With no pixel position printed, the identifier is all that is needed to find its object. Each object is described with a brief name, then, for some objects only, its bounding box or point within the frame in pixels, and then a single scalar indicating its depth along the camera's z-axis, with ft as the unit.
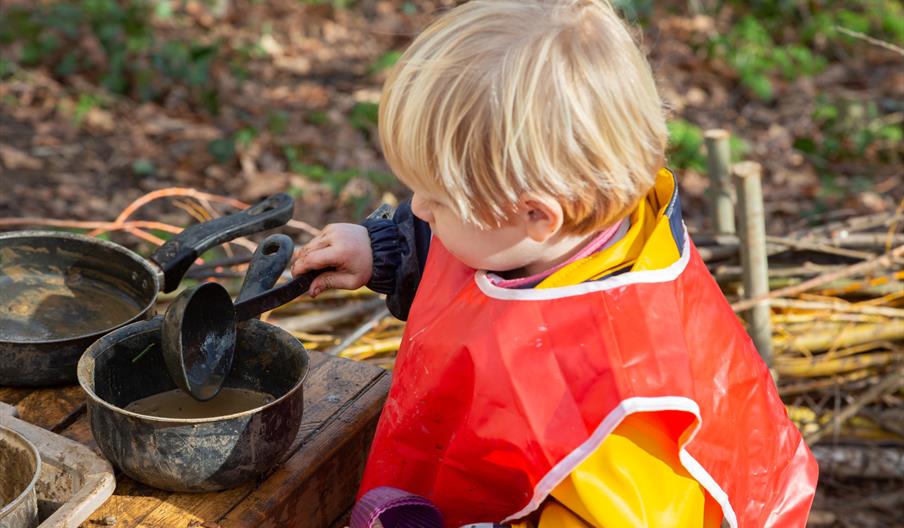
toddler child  4.69
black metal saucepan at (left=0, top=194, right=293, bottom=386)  6.72
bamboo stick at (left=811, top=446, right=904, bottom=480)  10.16
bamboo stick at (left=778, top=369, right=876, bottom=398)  10.15
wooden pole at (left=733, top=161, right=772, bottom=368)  9.84
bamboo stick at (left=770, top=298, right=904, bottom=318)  10.17
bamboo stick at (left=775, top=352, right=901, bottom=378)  10.28
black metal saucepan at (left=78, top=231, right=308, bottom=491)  5.13
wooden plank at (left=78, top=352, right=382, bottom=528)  5.28
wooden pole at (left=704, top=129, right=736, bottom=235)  11.00
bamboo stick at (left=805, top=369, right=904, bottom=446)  9.93
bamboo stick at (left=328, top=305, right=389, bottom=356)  9.41
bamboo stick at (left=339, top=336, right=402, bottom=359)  9.67
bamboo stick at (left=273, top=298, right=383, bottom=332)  10.10
